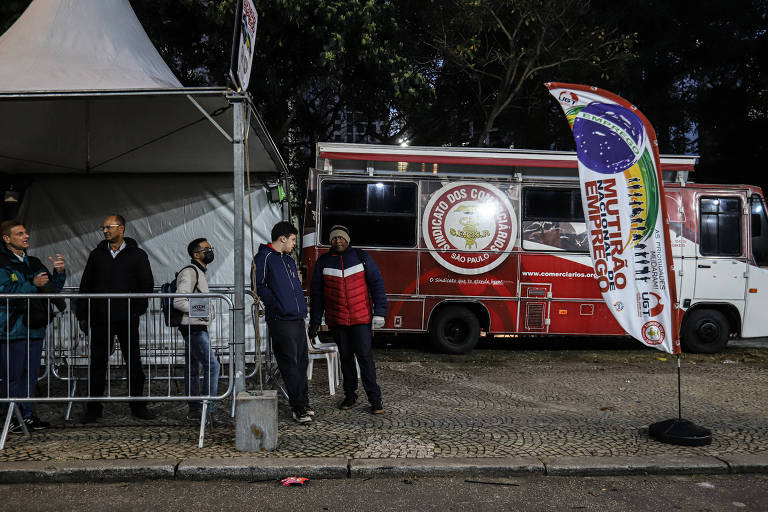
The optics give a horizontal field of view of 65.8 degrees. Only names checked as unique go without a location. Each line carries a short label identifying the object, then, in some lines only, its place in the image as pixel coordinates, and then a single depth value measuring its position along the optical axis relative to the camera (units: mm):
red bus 9328
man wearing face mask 5285
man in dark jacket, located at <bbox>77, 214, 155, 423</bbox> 5375
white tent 4992
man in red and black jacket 5758
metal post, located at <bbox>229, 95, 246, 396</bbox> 4836
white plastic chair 6573
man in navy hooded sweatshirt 5336
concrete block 4590
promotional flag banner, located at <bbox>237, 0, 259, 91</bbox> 4570
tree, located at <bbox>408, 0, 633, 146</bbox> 13750
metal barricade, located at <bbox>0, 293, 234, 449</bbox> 4898
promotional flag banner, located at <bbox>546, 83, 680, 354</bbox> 4961
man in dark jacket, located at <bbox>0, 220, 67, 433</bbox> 4980
